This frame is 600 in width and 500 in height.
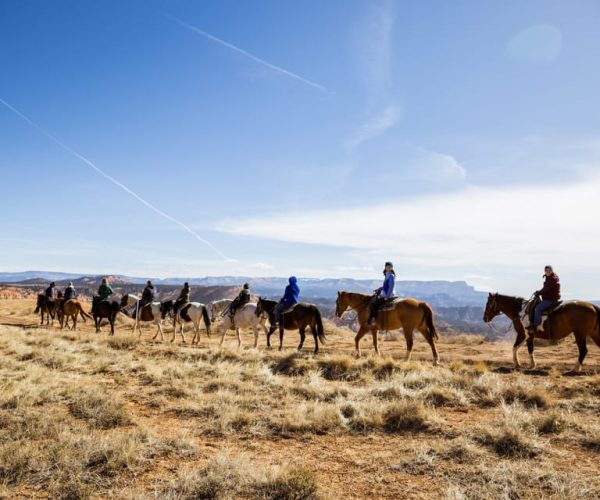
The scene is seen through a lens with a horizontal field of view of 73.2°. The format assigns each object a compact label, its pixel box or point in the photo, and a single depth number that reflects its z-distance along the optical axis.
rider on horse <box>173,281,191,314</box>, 22.41
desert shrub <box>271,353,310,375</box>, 12.97
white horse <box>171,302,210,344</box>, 21.67
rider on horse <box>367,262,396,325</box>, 15.17
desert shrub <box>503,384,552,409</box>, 9.15
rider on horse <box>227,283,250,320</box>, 19.73
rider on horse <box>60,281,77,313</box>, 26.68
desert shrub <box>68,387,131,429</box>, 7.82
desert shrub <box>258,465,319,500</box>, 5.17
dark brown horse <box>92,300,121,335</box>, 24.11
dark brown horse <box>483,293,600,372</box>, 13.27
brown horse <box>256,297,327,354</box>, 17.72
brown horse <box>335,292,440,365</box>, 14.98
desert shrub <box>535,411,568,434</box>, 7.41
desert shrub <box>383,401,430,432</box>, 7.87
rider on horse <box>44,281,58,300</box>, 28.66
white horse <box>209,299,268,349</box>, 19.38
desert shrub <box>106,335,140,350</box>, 17.58
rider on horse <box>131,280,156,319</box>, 23.77
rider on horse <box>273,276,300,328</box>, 17.60
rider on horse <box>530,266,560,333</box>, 13.61
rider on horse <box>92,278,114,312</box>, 24.33
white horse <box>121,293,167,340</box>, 23.23
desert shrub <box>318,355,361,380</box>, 12.45
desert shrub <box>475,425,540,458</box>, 6.44
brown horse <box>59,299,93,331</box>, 25.73
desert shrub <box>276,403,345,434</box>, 7.69
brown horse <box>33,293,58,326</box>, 28.66
